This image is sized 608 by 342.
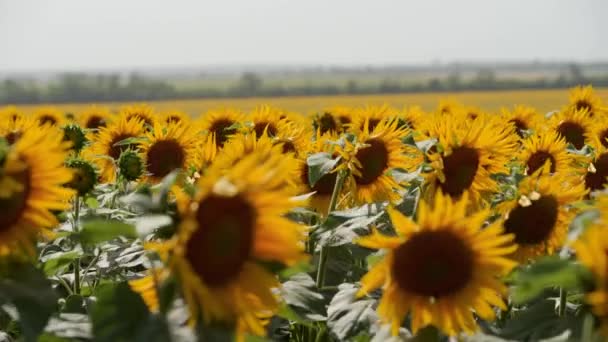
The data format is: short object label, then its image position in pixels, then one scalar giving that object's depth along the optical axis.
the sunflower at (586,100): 7.48
